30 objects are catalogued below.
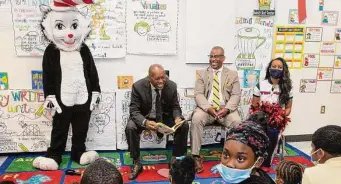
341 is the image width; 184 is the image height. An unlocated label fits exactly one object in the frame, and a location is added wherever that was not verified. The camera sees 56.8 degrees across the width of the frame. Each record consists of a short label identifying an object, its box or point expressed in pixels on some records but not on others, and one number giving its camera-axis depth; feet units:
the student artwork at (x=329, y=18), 13.65
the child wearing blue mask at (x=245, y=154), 4.79
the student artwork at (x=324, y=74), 14.10
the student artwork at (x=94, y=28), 11.27
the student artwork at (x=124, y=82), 12.41
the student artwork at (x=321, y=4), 13.51
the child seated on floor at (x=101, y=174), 3.82
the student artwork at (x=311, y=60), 13.83
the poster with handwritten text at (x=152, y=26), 12.01
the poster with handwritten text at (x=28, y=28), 11.21
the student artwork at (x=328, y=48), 13.92
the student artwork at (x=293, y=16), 13.32
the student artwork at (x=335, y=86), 14.37
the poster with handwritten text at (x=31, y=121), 11.85
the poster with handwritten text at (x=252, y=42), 13.00
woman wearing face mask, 11.85
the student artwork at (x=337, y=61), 14.17
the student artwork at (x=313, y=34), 13.62
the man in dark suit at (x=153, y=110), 10.80
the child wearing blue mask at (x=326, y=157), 5.20
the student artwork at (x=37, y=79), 11.73
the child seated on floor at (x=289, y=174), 6.47
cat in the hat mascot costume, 10.65
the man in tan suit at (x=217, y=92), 11.68
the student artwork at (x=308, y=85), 14.01
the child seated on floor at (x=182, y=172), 5.15
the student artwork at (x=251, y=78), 13.38
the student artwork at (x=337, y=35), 13.94
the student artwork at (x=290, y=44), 13.41
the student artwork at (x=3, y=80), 11.62
